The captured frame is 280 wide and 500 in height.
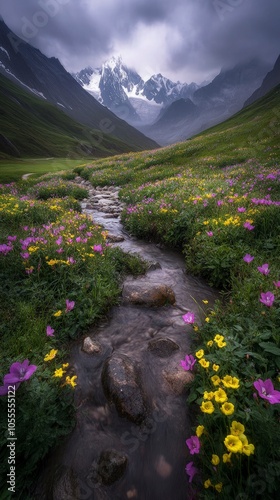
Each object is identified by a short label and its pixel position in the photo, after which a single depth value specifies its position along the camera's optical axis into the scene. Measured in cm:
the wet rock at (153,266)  672
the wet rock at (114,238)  882
